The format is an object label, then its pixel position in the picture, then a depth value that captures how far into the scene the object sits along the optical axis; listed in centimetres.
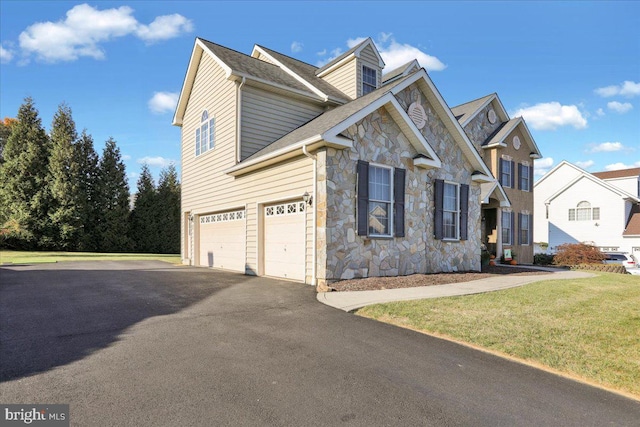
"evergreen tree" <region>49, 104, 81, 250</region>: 2573
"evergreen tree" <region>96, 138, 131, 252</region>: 2730
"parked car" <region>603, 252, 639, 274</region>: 2094
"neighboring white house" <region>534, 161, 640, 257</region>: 2833
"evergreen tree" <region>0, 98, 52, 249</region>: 2538
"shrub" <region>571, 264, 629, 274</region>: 1812
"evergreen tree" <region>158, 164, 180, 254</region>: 2892
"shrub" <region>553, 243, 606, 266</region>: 2030
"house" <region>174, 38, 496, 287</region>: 1014
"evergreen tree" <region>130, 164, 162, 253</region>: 2847
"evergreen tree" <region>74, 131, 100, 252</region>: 2650
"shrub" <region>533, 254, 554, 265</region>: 2231
